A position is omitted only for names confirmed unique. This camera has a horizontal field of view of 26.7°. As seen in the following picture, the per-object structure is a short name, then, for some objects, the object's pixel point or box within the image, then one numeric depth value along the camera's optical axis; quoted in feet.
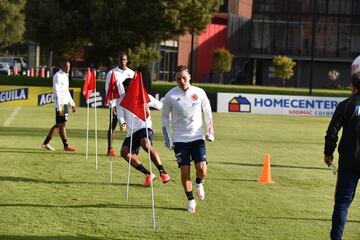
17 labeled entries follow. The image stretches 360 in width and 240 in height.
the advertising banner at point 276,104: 118.32
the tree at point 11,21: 215.92
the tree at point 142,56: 135.01
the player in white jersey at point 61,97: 54.31
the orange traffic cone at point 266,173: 44.29
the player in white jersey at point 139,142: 40.11
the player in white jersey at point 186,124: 33.65
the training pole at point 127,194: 36.50
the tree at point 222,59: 229.86
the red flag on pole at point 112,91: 46.70
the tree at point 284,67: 234.58
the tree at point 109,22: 133.49
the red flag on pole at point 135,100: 33.55
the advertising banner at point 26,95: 114.21
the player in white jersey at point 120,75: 47.11
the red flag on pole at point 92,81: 54.17
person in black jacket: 25.94
